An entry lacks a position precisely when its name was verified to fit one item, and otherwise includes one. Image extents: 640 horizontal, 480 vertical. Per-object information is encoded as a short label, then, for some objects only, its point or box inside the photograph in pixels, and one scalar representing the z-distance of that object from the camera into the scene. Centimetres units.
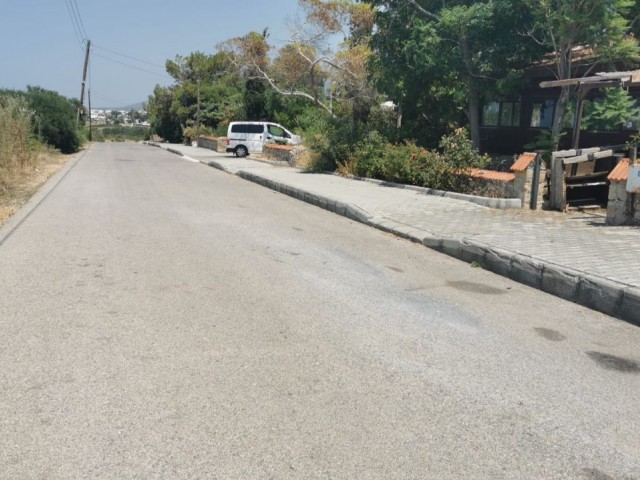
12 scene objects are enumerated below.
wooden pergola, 1061
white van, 3136
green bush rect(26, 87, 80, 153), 3133
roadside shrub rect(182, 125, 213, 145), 4862
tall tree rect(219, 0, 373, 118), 2798
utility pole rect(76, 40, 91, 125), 5891
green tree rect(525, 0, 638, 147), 1284
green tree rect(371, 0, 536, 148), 1552
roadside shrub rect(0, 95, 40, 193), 1406
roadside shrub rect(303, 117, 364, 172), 1825
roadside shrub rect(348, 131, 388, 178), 1587
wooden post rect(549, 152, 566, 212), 1077
